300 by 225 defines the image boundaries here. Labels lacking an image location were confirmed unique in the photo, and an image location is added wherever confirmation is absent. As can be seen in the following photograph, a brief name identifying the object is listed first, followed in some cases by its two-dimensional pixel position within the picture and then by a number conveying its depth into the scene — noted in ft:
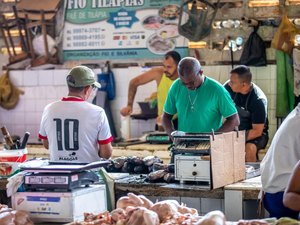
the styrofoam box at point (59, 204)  20.31
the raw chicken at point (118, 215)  19.27
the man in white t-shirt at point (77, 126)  24.53
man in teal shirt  28.19
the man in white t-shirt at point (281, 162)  19.66
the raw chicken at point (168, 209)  19.23
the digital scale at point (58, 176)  20.38
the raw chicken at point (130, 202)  20.33
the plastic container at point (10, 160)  25.10
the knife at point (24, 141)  25.26
